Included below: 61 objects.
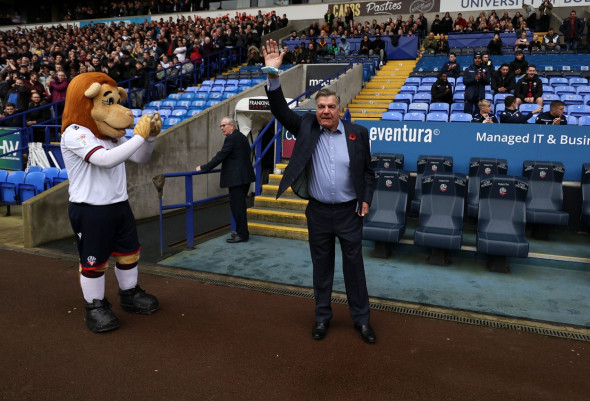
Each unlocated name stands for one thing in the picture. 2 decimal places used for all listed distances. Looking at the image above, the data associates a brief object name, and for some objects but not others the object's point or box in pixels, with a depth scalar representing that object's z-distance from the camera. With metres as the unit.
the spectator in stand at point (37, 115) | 11.59
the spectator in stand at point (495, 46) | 14.73
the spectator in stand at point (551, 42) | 14.87
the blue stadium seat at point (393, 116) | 9.17
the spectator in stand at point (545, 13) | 17.69
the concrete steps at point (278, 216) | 6.77
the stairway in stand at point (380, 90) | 11.57
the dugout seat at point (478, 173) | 6.72
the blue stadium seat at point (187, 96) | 13.16
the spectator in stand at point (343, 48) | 16.92
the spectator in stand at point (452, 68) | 11.67
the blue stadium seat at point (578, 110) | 9.22
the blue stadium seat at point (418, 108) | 9.95
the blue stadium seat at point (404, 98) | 11.07
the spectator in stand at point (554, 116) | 7.09
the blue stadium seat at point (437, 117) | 9.07
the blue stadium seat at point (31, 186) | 8.52
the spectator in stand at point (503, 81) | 10.68
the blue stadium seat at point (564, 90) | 10.63
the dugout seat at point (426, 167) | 6.77
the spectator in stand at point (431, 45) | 16.25
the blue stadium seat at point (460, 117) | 8.82
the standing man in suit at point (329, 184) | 3.42
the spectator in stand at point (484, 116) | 7.54
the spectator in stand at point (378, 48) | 16.69
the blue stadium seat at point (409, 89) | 12.02
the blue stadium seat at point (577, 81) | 11.27
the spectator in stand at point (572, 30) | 15.11
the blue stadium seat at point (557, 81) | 11.34
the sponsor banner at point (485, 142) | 6.82
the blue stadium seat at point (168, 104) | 12.30
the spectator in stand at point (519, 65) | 11.20
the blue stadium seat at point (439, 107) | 9.93
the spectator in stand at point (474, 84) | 9.64
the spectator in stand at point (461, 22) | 18.59
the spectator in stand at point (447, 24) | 18.69
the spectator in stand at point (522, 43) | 14.58
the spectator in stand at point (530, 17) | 17.95
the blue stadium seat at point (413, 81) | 12.81
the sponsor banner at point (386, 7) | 21.56
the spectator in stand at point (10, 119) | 11.55
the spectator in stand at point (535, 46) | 14.70
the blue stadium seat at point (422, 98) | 11.02
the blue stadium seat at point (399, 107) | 10.03
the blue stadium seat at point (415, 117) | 9.16
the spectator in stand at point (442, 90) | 10.29
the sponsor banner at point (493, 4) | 19.42
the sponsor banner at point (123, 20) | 27.27
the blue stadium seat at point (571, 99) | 9.84
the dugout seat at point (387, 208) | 5.77
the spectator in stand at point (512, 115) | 7.36
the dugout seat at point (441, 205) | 5.67
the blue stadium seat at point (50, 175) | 8.73
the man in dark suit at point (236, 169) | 6.34
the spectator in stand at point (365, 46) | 16.81
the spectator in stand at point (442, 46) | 16.03
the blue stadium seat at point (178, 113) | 11.34
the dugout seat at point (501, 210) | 5.41
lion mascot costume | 3.48
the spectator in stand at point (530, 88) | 9.50
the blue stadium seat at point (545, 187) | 6.47
